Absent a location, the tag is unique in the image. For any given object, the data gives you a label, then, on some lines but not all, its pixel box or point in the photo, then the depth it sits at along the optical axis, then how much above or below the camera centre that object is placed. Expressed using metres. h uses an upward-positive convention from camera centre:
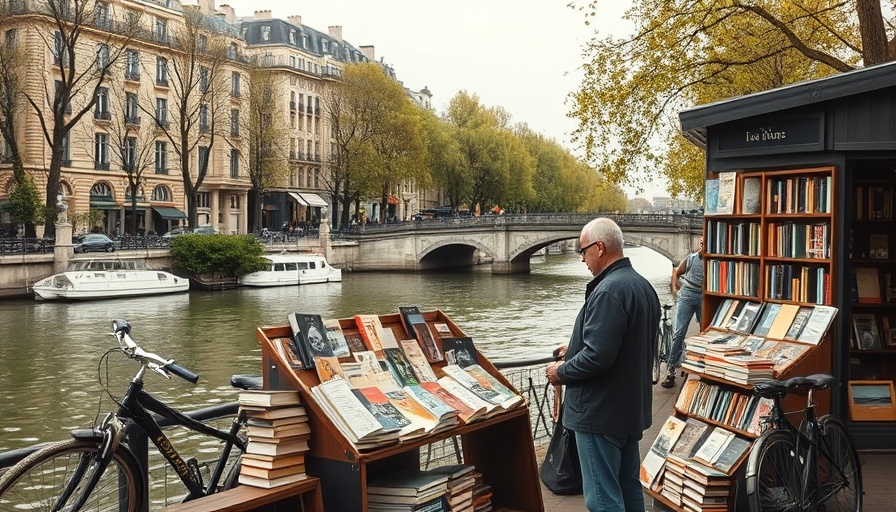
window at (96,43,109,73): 46.72 +8.23
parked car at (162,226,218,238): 44.82 -0.23
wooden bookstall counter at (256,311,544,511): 4.09 -1.07
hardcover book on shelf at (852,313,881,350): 7.41 -0.80
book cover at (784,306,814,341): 6.38 -0.64
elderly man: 4.48 -0.66
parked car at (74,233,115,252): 39.38 -0.69
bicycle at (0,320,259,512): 3.93 -1.01
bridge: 50.53 -0.68
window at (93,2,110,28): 47.19 +10.28
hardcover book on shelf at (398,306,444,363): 4.96 -0.54
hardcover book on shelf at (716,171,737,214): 7.04 +0.26
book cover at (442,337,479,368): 5.12 -0.67
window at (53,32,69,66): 36.15 +7.86
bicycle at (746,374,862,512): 4.95 -1.24
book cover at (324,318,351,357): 4.50 -0.53
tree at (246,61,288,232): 54.59 +5.29
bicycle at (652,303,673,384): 11.20 -1.37
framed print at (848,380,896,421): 7.07 -1.28
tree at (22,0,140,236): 35.38 +7.35
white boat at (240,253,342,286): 41.91 -2.07
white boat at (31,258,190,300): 33.53 -2.02
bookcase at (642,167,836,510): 5.80 -0.36
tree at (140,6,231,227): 45.47 +6.84
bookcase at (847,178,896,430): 7.45 -0.41
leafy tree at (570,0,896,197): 16.20 +3.02
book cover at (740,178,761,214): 6.94 +0.23
